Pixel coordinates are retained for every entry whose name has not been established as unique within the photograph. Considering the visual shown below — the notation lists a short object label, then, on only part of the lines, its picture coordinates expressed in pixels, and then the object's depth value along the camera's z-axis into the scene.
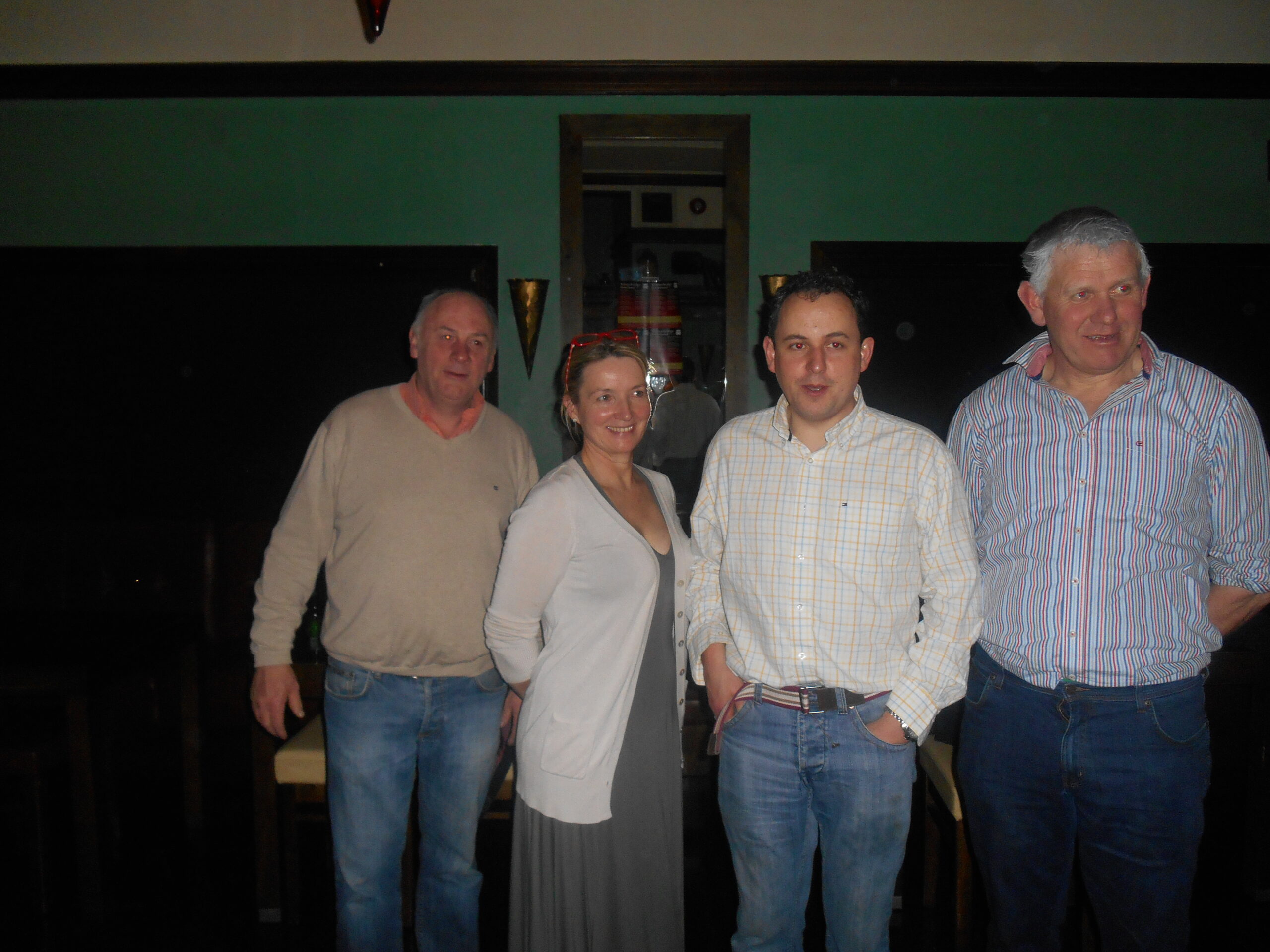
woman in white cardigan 1.58
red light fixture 2.02
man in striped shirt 1.47
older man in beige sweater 1.79
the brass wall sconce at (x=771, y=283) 3.21
